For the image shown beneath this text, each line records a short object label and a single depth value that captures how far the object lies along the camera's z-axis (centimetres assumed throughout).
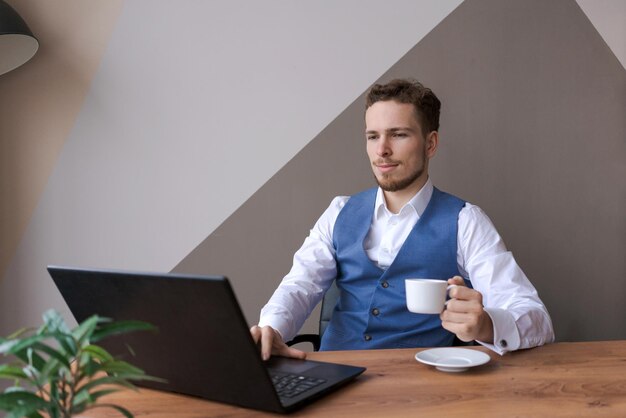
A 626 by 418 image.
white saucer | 113
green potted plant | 57
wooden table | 93
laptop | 83
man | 168
